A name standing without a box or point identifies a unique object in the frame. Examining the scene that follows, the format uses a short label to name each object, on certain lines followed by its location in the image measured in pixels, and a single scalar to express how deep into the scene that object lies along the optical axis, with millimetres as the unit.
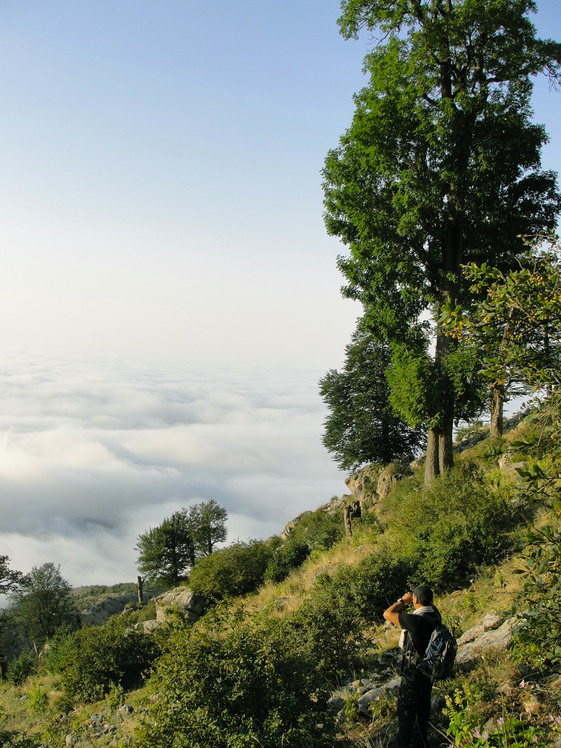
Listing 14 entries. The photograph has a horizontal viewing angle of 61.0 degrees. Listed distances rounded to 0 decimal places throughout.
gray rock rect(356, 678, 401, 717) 6266
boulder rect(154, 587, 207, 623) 22922
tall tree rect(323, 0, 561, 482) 13945
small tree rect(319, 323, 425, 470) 27219
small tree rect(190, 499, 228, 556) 43406
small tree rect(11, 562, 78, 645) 44562
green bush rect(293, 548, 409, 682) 8102
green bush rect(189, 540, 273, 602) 23703
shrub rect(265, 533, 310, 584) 22531
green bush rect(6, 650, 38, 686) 25191
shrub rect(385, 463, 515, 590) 10789
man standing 4969
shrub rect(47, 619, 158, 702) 14680
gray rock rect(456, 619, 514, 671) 6304
